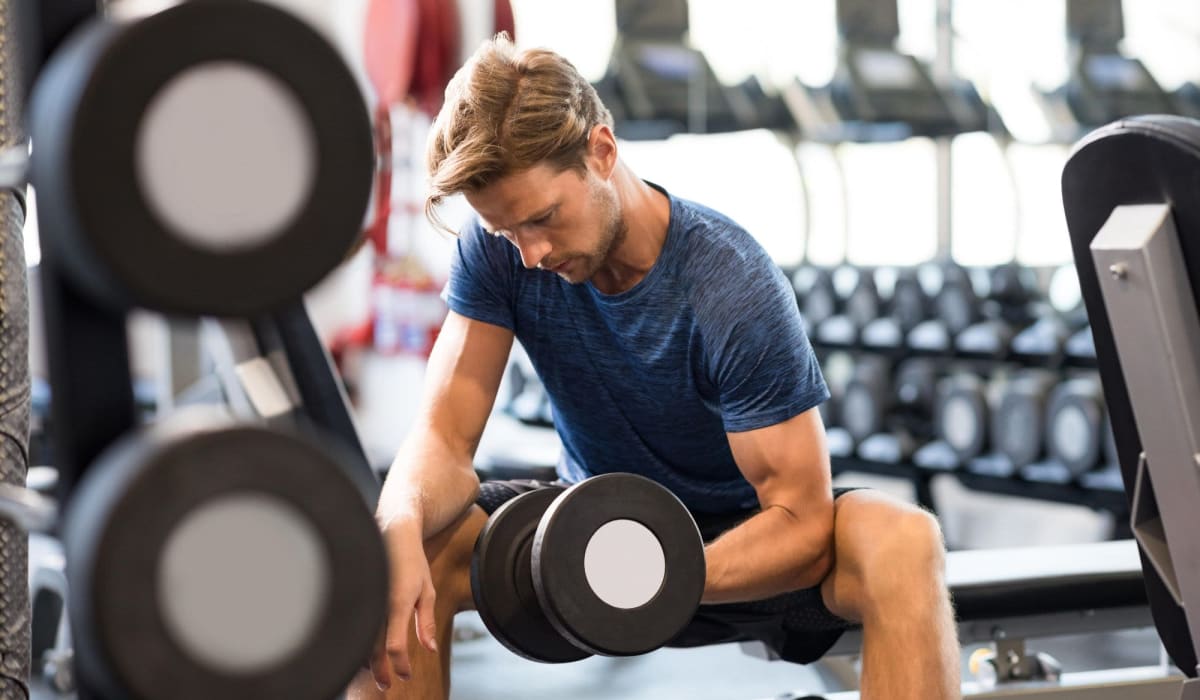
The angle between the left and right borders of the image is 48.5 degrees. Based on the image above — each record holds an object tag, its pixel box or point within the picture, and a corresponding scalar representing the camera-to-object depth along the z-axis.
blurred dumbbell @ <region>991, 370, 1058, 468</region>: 4.28
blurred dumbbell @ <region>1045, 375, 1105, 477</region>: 4.07
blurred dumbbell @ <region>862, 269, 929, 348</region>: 4.93
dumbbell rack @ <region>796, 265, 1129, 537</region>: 4.15
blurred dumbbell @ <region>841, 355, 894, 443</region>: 4.82
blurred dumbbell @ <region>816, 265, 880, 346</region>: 5.05
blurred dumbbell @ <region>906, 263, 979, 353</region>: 4.77
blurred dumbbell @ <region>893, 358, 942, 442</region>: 4.78
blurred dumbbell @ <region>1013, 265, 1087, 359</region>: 4.52
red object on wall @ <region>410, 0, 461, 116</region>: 5.42
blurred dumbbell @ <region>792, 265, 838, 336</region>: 5.18
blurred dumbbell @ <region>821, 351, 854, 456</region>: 4.93
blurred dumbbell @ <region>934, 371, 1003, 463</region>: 4.47
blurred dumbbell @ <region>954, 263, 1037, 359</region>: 4.70
